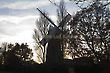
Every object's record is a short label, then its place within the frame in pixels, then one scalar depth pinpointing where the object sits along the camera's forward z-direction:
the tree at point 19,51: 43.45
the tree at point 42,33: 30.80
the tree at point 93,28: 13.87
